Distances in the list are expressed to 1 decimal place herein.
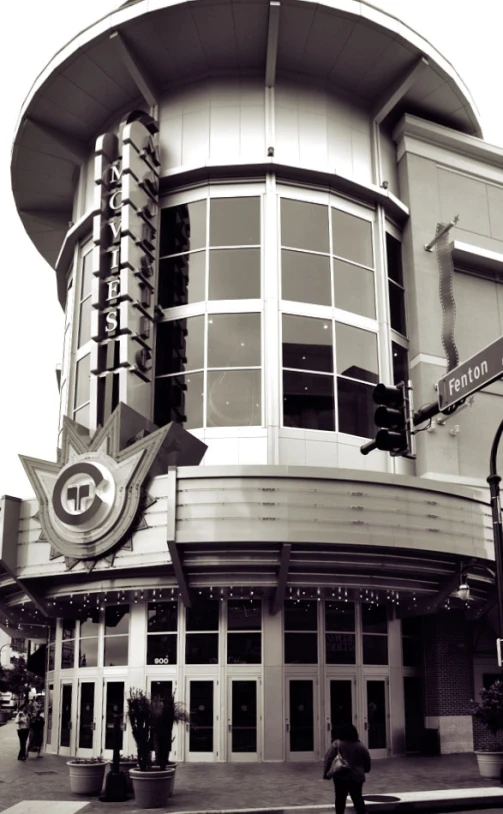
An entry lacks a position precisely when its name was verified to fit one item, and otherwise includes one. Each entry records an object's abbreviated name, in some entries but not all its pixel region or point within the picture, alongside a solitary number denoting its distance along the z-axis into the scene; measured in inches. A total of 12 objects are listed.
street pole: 676.9
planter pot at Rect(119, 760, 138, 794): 721.3
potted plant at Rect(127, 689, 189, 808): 642.8
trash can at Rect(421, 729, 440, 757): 1030.4
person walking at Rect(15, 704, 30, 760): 1001.5
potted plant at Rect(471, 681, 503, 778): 785.6
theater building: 928.3
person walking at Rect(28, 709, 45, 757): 1032.2
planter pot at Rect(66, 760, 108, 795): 698.8
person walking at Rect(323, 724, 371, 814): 509.7
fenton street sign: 452.9
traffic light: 476.7
